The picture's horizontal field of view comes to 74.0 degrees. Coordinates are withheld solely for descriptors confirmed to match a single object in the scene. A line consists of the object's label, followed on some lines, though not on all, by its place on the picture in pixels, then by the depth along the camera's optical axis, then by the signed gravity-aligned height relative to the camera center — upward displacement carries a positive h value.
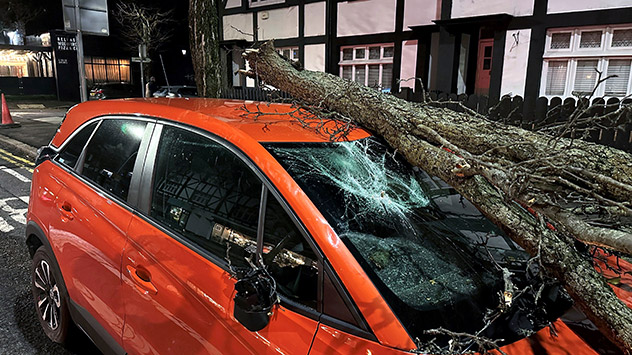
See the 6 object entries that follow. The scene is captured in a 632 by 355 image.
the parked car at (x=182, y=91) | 20.59 -0.13
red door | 11.07 +0.72
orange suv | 1.56 -0.70
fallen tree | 1.66 -0.37
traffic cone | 13.69 -1.11
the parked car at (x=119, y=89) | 30.78 -0.17
